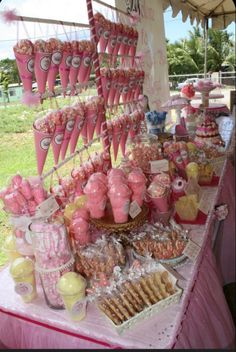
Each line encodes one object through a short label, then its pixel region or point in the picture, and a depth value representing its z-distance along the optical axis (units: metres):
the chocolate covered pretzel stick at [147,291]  1.01
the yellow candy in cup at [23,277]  1.05
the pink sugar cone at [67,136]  1.40
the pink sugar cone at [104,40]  1.78
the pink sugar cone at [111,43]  1.87
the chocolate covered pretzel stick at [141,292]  1.00
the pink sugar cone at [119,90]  1.98
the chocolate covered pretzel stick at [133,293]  1.00
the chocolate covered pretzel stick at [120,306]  0.96
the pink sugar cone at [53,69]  1.30
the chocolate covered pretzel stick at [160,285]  1.02
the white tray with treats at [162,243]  1.21
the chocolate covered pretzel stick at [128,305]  0.97
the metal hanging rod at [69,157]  1.32
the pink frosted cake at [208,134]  2.56
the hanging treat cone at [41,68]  1.23
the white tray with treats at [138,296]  0.96
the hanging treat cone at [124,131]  2.04
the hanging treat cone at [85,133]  1.60
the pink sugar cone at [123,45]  2.05
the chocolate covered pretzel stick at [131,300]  0.98
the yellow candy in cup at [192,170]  1.83
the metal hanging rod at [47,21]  1.18
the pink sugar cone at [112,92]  1.91
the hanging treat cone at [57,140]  1.35
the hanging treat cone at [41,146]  1.28
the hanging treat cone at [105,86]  1.78
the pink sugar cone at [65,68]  1.37
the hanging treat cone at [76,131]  1.48
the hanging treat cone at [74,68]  1.43
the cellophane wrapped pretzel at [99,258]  1.12
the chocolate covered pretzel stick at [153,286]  1.02
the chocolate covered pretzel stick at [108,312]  0.94
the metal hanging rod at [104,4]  1.80
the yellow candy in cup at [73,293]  0.96
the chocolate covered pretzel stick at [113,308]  0.96
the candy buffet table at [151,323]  0.95
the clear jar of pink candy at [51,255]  1.00
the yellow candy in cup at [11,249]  1.22
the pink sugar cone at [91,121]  1.58
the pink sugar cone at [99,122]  1.69
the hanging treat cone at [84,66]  1.50
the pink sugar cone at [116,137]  1.93
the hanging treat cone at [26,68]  1.18
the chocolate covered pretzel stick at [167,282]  1.04
